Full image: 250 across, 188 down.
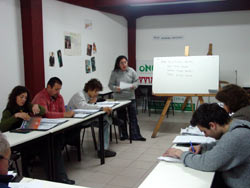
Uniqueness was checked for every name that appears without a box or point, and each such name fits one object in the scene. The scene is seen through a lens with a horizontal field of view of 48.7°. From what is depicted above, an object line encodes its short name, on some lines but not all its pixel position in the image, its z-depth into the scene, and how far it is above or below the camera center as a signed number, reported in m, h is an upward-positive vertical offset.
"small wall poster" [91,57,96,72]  6.37 +0.12
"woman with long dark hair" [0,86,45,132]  2.93 -0.45
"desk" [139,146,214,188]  1.56 -0.65
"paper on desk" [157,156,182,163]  1.90 -0.63
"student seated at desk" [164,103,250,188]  1.52 -0.45
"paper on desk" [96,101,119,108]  4.20 -0.54
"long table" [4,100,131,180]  2.45 -0.62
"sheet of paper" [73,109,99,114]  3.69 -0.57
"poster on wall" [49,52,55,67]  5.01 +0.19
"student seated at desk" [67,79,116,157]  3.88 -0.42
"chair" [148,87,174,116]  7.23 -0.94
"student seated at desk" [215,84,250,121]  2.18 -0.25
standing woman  4.81 -0.30
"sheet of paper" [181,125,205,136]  2.50 -0.58
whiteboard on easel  4.91 -0.12
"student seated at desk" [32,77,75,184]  3.03 -0.50
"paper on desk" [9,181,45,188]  1.48 -0.62
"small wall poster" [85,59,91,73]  6.14 +0.07
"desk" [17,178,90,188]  1.54 -0.65
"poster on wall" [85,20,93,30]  6.11 +1.00
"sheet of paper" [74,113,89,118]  3.44 -0.58
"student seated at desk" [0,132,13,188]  1.22 -0.41
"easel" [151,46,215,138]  5.13 -0.76
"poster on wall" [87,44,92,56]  6.19 +0.44
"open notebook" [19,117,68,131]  2.86 -0.58
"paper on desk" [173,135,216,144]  2.23 -0.59
